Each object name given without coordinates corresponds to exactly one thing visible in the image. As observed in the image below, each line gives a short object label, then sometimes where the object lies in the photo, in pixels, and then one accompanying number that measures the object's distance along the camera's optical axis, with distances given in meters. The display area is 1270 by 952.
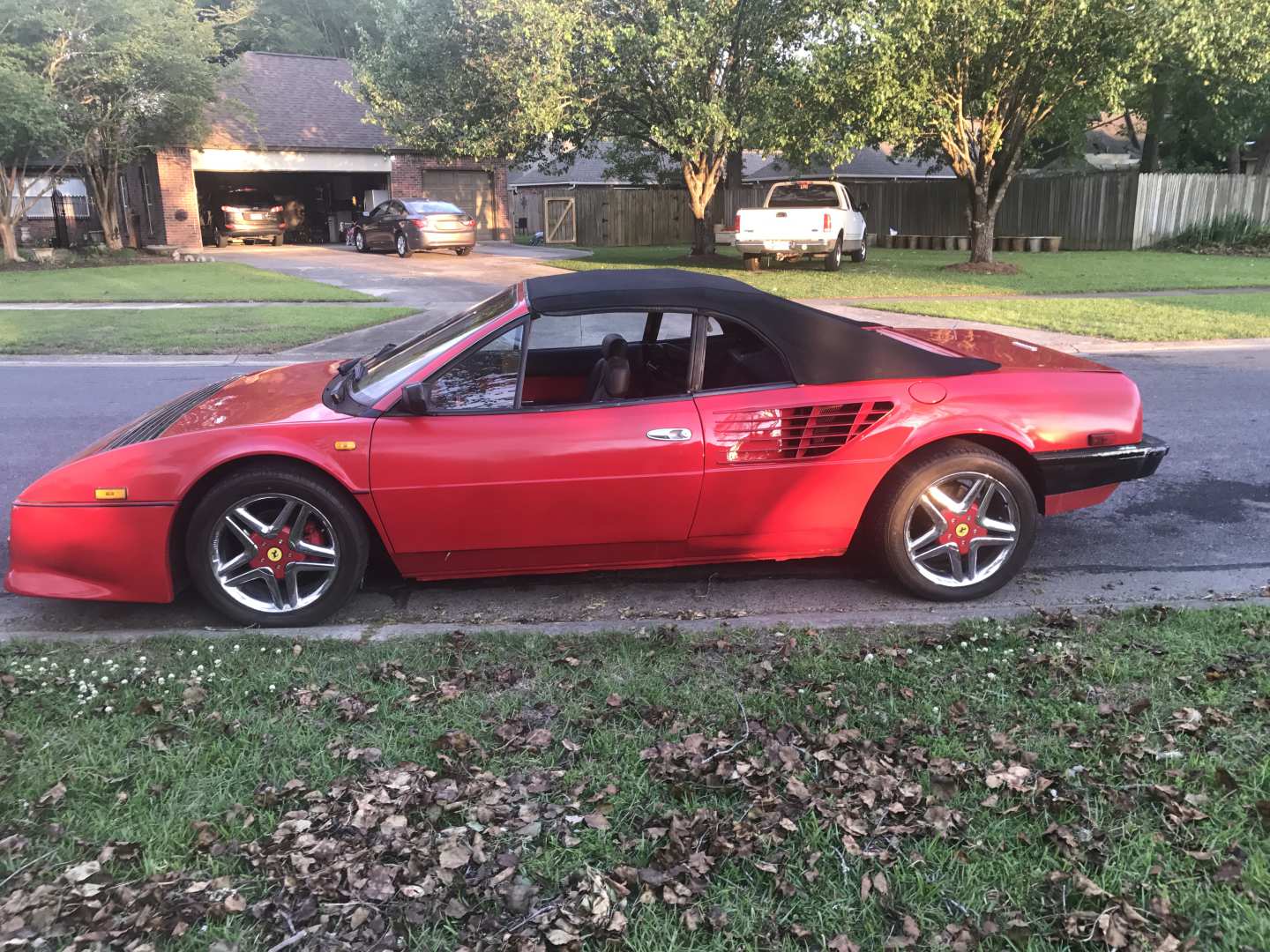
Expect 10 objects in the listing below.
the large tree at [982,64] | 16.98
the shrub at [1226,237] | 26.23
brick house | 29.72
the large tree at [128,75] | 21.11
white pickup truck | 19.95
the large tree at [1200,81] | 16.47
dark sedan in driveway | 25.34
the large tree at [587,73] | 18.55
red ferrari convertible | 4.16
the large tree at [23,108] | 19.00
